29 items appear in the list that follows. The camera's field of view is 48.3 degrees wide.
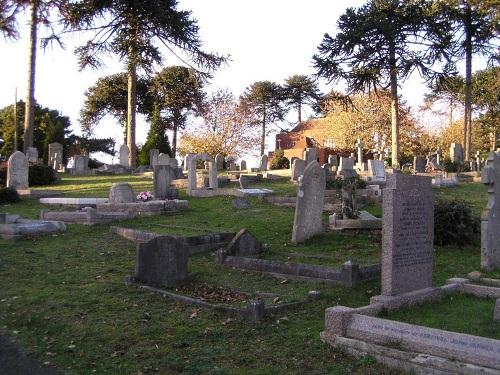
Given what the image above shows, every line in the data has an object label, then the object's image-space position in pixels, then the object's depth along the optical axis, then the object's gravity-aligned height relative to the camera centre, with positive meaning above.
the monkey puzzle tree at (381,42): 31.67 +7.98
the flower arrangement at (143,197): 17.22 -0.58
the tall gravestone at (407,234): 7.04 -0.72
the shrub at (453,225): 11.38 -0.95
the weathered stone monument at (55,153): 39.69 +1.84
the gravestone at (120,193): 16.73 -0.45
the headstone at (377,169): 26.16 +0.48
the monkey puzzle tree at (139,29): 28.08 +7.84
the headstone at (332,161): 36.91 +1.22
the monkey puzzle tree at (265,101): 70.69 +10.02
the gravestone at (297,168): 26.75 +0.52
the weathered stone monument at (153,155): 38.03 +1.66
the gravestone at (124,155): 38.00 +1.58
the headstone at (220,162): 39.99 +1.22
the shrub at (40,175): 25.17 +0.13
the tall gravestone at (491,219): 9.52 -0.69
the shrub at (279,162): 47.09 +1.41
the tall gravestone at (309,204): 12.16 -0.56
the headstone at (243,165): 46.73 +1.16
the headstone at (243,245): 10.57 -1.28
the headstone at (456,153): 35.28 +1.73
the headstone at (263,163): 40.67 +1.15
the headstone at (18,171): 21.97 +0.27
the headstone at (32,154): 27.21 +1.18
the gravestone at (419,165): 32.62 +0.84
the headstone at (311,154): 30.97 +1.38
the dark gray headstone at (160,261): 8.69 -1.32
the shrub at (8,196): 19.05 -0.63
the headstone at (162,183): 18.78 -0.16
